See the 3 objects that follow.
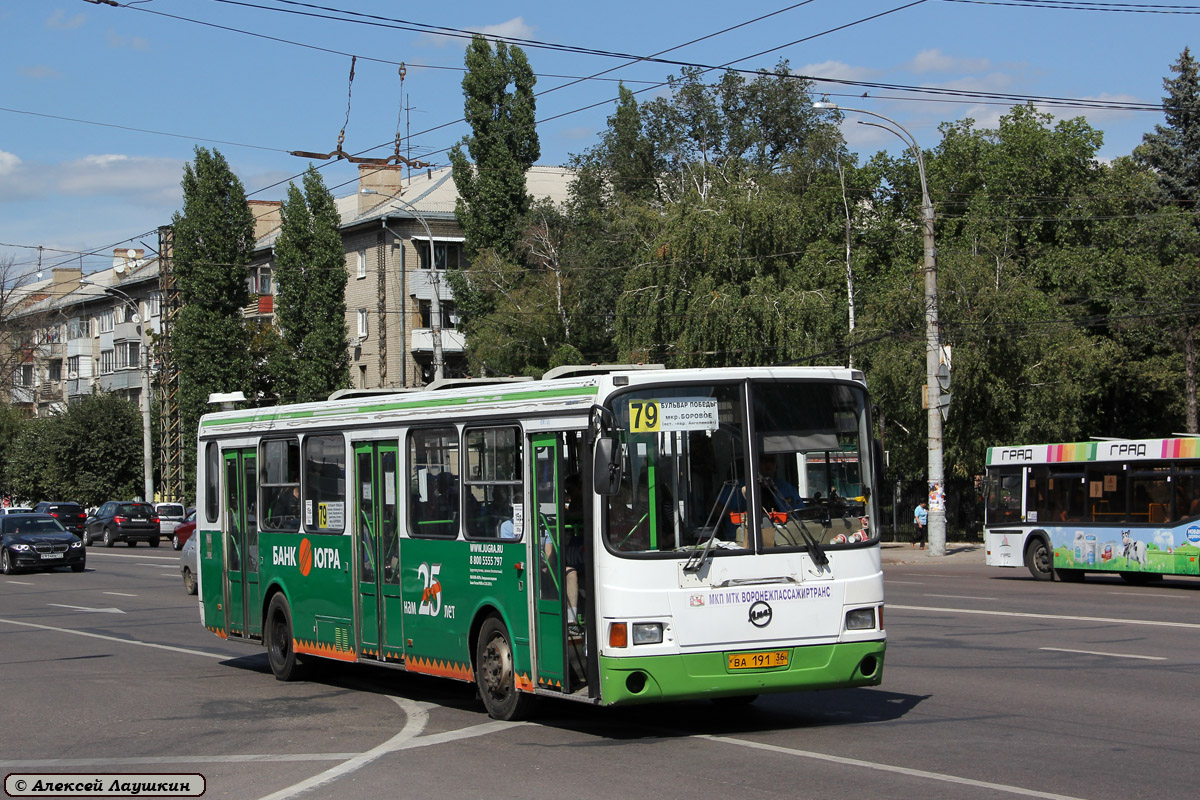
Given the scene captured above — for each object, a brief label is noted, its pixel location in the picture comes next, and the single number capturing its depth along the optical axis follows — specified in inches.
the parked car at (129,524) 2122.3
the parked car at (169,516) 2167.8
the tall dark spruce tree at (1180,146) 2130.9
